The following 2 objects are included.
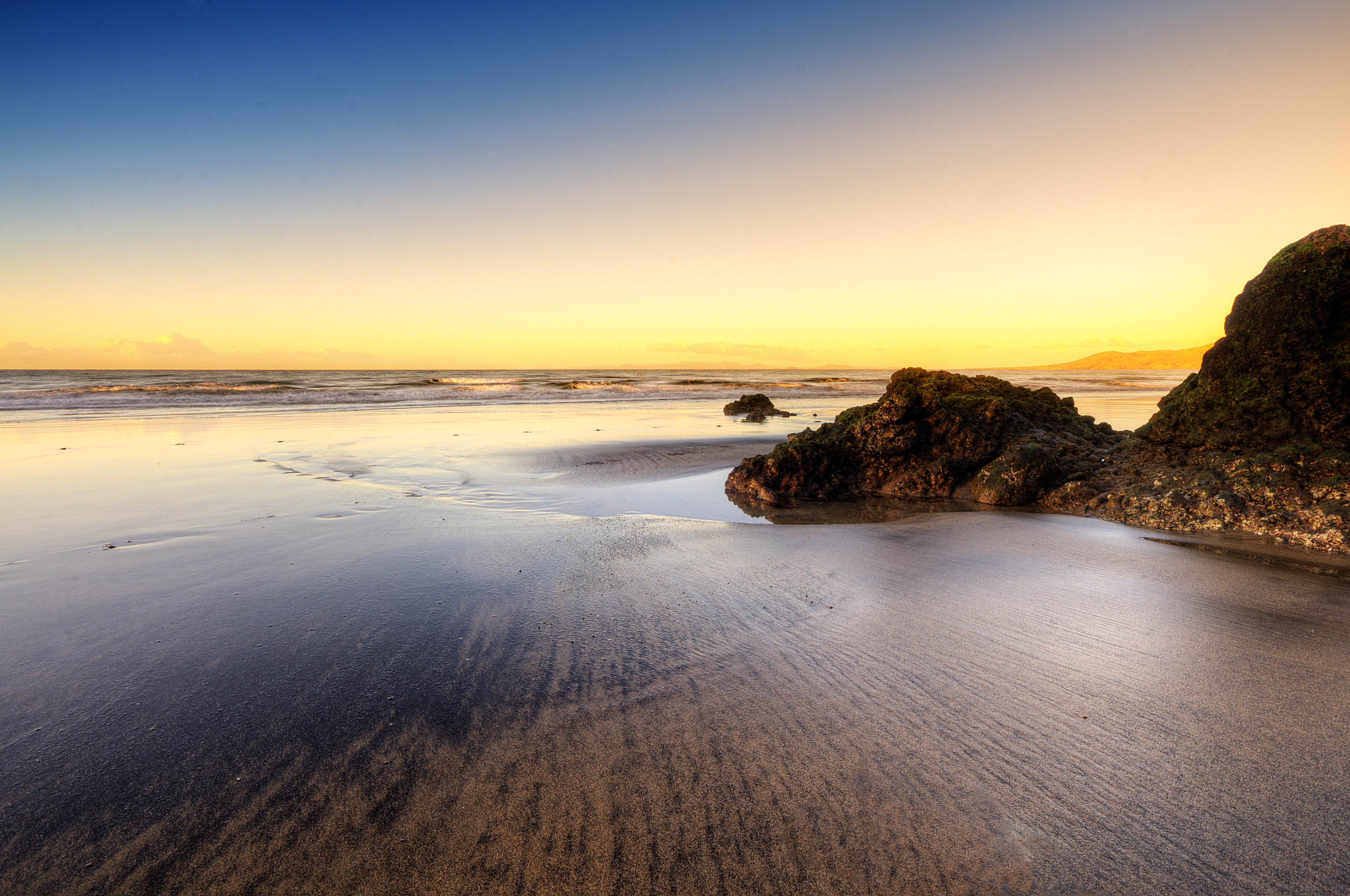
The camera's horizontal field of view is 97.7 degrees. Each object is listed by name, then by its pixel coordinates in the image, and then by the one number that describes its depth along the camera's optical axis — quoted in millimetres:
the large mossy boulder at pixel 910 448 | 7008
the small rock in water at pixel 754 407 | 18156
